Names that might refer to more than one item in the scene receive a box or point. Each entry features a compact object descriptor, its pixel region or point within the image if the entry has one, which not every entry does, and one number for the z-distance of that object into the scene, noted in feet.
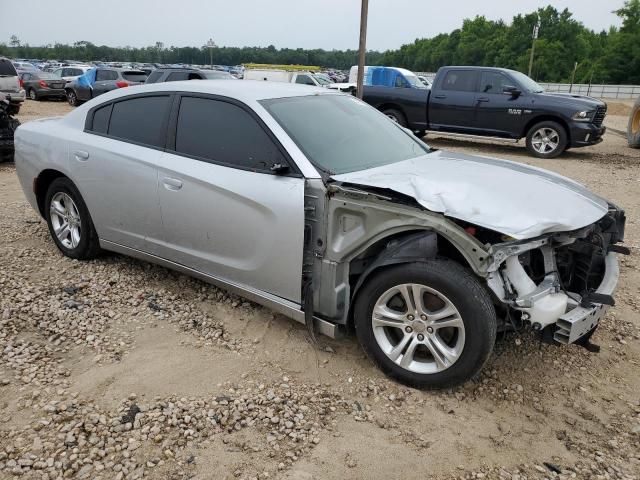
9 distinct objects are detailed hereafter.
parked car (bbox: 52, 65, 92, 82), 83.92
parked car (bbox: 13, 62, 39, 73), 82.79
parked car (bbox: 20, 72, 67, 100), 75.66
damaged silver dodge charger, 9.27
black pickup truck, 36.52
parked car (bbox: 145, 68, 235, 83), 49.75
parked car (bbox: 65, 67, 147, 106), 65.26
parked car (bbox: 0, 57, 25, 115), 53.26
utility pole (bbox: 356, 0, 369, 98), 32.58
